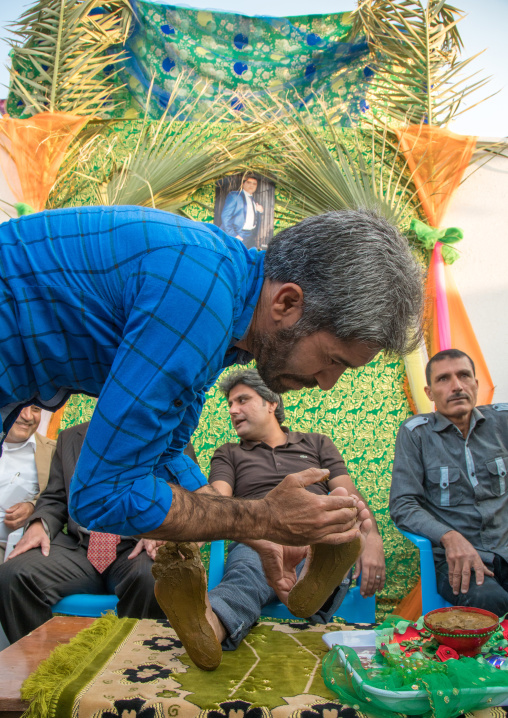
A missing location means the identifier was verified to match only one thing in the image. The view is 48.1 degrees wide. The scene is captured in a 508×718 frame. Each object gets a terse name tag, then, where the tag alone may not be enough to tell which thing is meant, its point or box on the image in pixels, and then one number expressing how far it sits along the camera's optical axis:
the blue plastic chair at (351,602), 2.81
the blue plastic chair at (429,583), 2.81
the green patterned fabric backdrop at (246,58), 4.50
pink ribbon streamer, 3.89
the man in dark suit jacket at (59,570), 2.63
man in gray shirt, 2.76
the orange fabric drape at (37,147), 4.02
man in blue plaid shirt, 1.14
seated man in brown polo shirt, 2.69
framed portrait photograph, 4.24
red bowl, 1.67
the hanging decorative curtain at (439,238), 3.88
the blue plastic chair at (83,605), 2.74
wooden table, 1.51
